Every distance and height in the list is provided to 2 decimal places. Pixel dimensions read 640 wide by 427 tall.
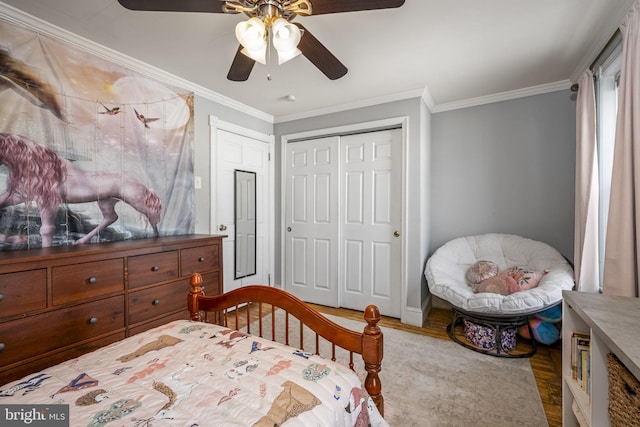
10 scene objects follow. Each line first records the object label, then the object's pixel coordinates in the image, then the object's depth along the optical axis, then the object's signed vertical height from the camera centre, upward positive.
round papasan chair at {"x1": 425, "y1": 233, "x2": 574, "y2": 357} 2.23 -0.65
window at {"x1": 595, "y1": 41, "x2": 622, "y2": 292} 2.09 +0.60
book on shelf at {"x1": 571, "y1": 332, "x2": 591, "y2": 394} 1.26 -0.70
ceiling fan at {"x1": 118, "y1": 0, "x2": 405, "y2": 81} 1.26 +0.92
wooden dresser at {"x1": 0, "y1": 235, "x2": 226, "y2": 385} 1.39 -0.50
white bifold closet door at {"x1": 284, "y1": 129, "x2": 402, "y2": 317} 3.20 -0.12
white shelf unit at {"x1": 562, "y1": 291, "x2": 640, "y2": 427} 0.89 -0.47
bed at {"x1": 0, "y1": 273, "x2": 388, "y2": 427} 0.81 -0.58
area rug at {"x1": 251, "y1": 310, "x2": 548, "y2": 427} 1.66 -1.21
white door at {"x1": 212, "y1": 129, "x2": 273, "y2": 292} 3.14 +0.20
